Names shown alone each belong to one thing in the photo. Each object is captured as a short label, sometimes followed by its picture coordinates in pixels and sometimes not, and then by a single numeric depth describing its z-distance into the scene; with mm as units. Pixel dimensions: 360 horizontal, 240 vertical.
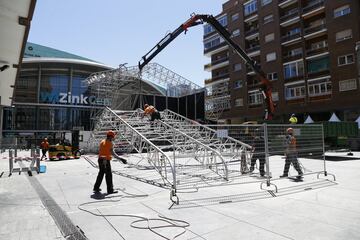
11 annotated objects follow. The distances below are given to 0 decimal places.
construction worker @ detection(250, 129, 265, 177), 9672
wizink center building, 53594
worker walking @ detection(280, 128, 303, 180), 9141
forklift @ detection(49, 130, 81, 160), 20344
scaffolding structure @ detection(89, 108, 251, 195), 9715
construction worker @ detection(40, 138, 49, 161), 21505
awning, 5922
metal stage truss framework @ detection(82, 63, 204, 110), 30719
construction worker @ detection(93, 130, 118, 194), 7953
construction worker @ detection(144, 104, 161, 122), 16797
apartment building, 32312
